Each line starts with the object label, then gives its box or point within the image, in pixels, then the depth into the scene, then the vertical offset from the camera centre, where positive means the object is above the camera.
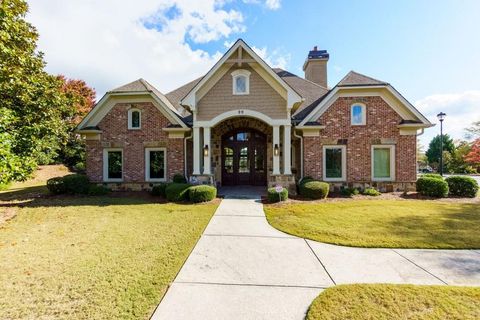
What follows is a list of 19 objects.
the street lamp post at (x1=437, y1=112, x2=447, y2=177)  17.61 +3.30
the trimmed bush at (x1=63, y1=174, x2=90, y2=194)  11.62 -1.17
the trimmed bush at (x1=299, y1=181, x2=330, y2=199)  10.47 -1.28
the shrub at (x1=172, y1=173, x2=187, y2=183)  12.26 -0.95
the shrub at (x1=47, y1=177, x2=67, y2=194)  11.60 -1.25
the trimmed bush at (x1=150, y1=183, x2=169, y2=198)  11.36 -1.43
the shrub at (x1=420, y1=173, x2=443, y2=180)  11.81 -0.76
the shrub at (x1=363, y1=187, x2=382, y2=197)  11.69 -1.53
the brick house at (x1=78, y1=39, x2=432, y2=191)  11.69 +1.69
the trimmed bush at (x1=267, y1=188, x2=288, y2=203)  9.95 -1.47
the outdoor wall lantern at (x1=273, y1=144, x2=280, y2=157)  11.63 +0.46
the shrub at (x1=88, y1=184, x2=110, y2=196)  11.77 -1.48
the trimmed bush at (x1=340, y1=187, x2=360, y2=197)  11.65 -1.52
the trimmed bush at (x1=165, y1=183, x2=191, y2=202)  10.24 -1.36
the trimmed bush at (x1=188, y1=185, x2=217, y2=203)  9.91 -1.38
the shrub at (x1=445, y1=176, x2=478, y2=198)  11.22 -1.22
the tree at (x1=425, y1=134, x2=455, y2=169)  40.66 +2.34
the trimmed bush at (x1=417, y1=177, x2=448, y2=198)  10.95 -1.21
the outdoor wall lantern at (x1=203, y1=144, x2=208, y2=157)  11.73 +0.48
